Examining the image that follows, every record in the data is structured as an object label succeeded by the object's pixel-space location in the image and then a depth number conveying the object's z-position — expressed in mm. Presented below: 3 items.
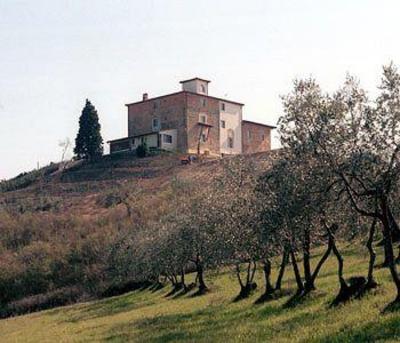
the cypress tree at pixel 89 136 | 129750
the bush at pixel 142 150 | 123875
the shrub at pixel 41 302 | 77000
